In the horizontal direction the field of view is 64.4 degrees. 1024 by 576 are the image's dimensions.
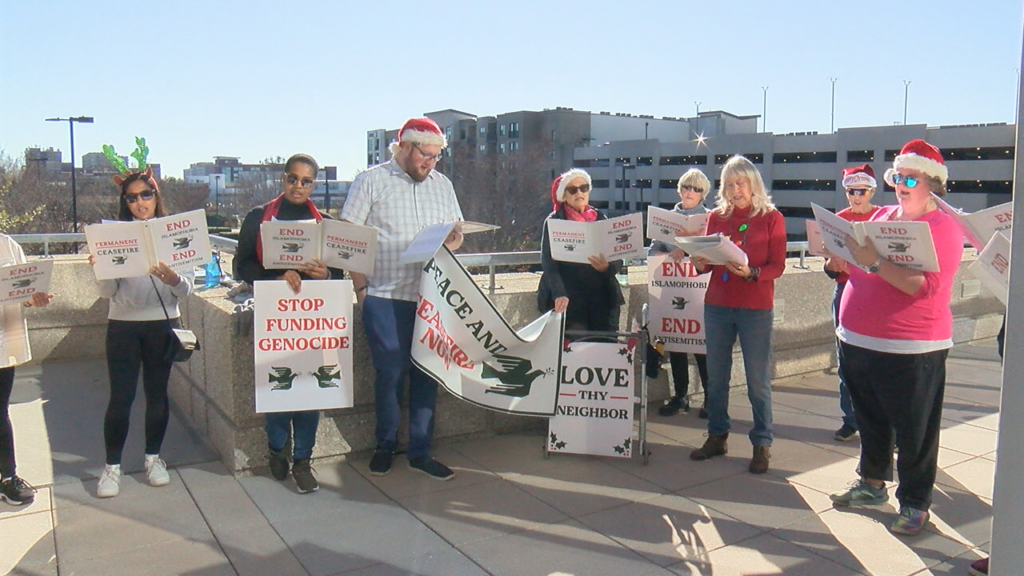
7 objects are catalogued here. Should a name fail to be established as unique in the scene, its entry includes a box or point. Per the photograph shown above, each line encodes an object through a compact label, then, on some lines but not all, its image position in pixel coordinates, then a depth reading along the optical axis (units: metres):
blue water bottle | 6.40
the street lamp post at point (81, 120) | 30.83
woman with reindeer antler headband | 4.67
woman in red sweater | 5.22
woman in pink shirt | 4.16
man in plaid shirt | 5.04
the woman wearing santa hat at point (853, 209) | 5.98
